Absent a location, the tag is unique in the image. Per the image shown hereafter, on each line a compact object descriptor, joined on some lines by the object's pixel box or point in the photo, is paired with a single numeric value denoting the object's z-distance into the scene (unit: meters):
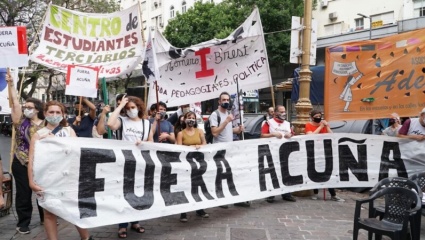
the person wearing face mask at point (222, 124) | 5.83
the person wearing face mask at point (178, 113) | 7.62
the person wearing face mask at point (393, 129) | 6.65
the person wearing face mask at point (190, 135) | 5.31
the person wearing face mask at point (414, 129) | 5.82
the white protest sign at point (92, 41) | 5.89
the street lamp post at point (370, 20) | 20.00
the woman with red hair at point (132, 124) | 4.55
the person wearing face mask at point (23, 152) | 4.65
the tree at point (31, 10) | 19.19
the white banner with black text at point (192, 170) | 3.95
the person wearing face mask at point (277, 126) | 6.22
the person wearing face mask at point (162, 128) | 5.57
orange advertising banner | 6.13
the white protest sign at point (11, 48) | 4.84
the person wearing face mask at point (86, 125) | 5.67
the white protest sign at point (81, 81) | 5.21
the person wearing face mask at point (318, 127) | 6.51
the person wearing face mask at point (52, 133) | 3.76
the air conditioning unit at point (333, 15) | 24.23
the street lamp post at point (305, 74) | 6.94
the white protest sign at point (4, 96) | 5.87
